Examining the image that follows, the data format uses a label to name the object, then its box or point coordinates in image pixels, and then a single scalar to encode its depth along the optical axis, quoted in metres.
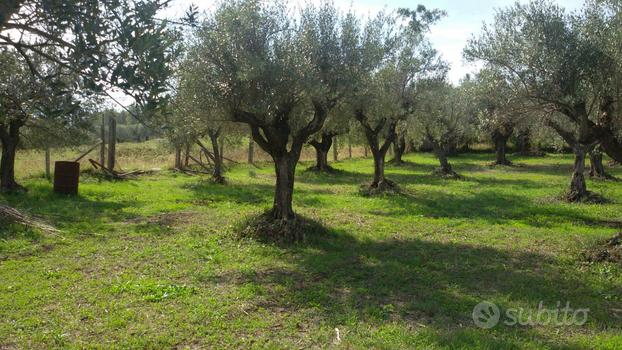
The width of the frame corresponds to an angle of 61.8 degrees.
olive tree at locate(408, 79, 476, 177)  23.41
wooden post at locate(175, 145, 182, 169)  29.15
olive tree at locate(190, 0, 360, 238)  10.90
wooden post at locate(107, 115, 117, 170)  23.94
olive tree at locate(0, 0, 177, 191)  4.65
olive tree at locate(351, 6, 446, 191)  17.77
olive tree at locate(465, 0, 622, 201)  11.47
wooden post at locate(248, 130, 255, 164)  34.84
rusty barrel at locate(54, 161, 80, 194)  17.19
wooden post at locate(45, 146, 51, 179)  20.87
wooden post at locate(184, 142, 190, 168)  29.67
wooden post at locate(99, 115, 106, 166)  23.95
